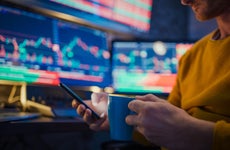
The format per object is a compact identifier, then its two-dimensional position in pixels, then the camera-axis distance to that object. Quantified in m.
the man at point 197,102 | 0.52
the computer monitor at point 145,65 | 1.56
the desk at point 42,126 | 0.70
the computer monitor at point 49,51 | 1.12
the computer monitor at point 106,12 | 1.34
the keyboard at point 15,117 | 0.71
